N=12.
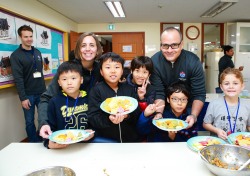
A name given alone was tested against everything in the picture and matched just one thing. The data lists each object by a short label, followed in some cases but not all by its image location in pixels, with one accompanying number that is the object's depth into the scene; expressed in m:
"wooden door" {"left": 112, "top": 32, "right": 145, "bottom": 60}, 6.61
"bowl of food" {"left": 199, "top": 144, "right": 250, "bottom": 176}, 1.14
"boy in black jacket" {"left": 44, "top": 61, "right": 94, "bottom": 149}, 1.57
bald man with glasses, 1.88
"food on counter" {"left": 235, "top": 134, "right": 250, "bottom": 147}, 1.28
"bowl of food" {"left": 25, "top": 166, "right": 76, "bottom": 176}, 1.03
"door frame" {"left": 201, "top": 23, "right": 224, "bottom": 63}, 6.66
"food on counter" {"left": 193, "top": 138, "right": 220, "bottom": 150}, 1.32
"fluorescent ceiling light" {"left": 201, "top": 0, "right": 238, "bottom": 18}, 4.24
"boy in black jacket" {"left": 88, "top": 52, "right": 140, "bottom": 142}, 1.53
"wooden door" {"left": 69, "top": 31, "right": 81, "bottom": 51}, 5.66
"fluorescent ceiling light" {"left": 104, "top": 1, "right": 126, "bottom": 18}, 4.35
